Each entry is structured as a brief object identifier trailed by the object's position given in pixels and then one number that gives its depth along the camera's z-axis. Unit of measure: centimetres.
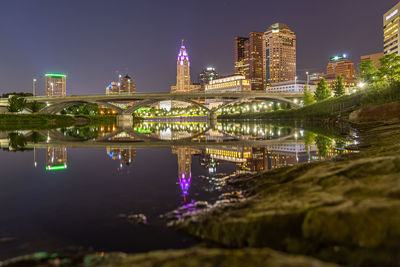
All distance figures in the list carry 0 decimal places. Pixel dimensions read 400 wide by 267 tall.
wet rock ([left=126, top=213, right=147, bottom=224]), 504
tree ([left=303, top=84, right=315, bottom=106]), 7844
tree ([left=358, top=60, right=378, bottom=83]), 6043
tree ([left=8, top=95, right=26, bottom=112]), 6674
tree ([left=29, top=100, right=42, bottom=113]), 8094
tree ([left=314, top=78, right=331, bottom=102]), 7575
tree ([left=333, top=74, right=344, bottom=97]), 7269
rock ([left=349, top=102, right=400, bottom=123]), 2583
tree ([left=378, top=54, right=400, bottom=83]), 5210
